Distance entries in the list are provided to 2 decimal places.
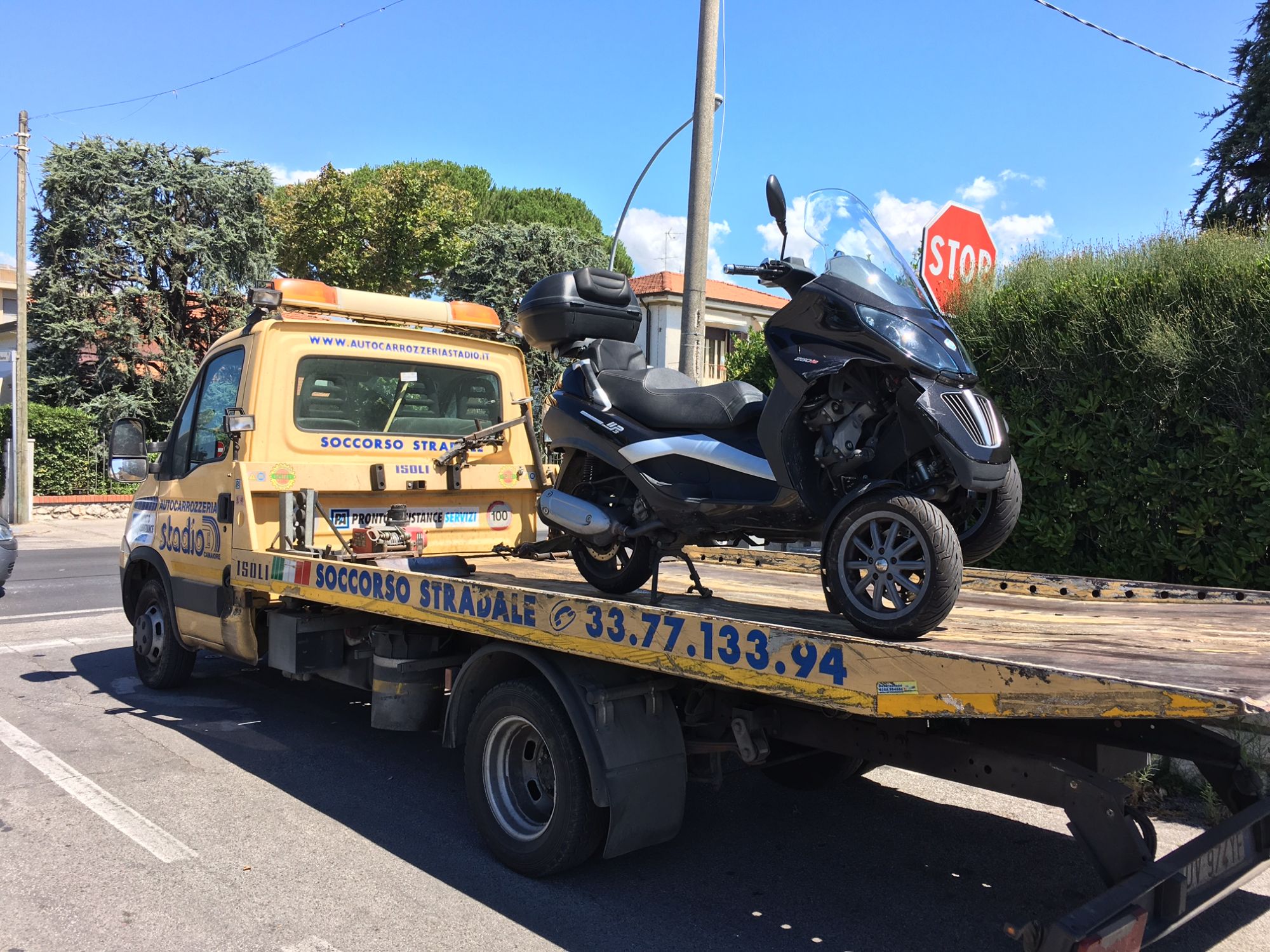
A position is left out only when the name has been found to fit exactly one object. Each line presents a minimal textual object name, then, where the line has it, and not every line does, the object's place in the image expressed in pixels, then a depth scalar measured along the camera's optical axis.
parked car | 10.89
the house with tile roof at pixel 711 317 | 30.23
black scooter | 3.27
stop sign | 7.87
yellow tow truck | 2.81
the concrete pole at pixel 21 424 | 19.56
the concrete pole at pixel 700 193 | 8.84
